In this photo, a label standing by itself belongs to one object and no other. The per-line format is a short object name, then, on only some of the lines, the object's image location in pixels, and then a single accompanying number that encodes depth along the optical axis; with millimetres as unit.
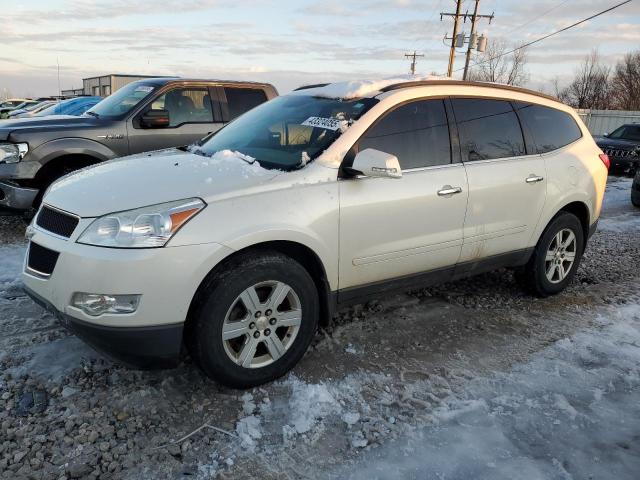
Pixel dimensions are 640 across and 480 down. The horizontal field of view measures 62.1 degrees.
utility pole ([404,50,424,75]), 51794
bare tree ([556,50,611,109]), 57719
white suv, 2676
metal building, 31136
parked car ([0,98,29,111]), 31370
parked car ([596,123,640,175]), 14484
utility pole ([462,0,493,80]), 34588
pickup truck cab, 5887
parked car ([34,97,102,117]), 11477
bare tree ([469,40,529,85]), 46500
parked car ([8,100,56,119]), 19878
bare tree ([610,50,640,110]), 53288
